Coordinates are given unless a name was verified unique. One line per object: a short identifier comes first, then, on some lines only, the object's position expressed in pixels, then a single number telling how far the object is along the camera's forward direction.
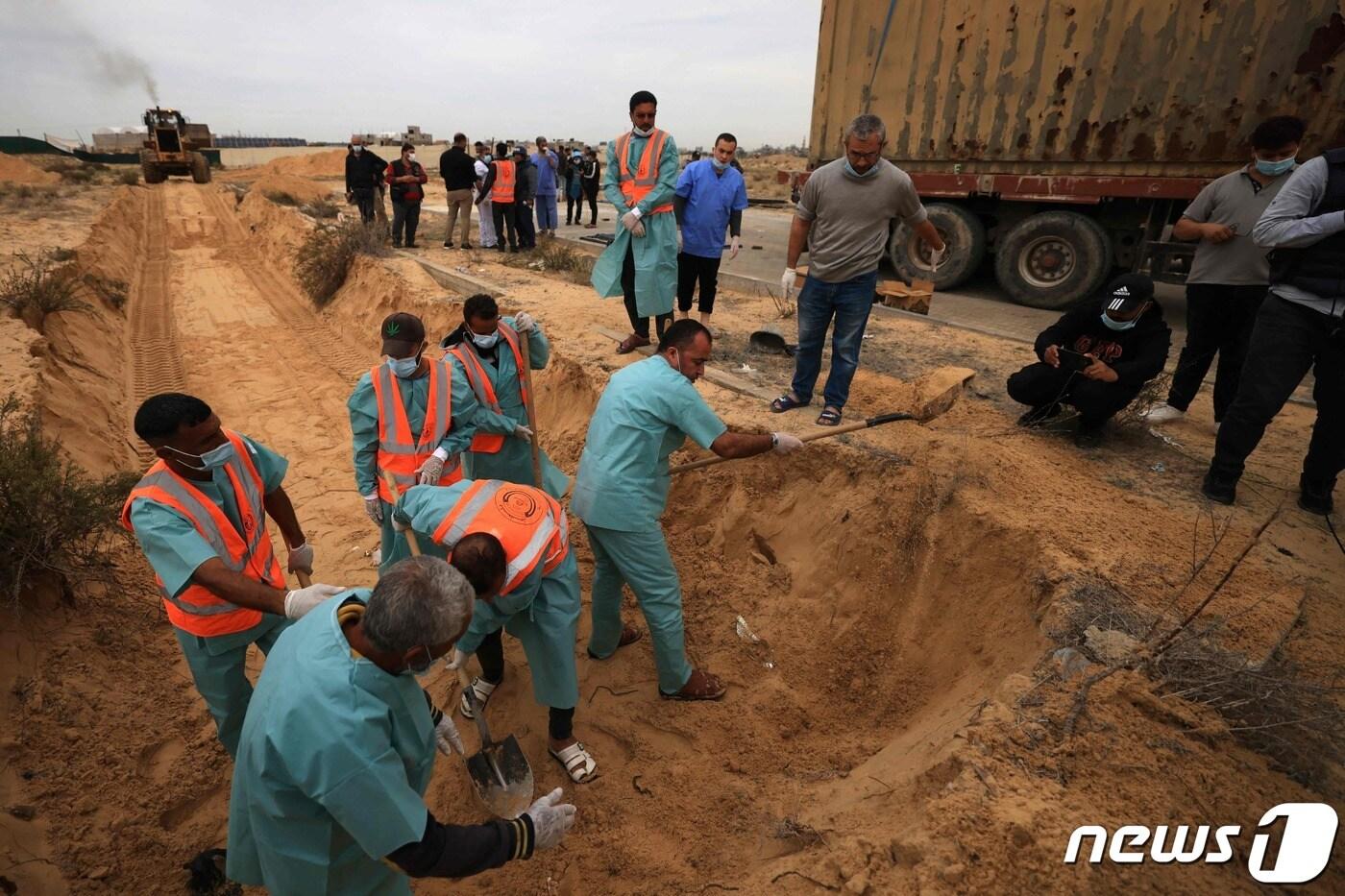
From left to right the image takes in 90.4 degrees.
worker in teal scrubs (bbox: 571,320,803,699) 2.83
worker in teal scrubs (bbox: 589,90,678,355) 5.16
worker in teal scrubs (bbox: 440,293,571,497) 3.54
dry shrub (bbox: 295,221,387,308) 9.73
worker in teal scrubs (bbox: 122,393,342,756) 2.14
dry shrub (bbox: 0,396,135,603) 3.10
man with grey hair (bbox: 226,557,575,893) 1.48
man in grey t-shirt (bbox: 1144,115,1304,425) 3.69
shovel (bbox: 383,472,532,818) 2.76
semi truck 6.16
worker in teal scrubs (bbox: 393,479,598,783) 2.16
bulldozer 24.94
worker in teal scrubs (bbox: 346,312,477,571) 3.08
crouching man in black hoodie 3.76
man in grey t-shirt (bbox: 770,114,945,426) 4.02
